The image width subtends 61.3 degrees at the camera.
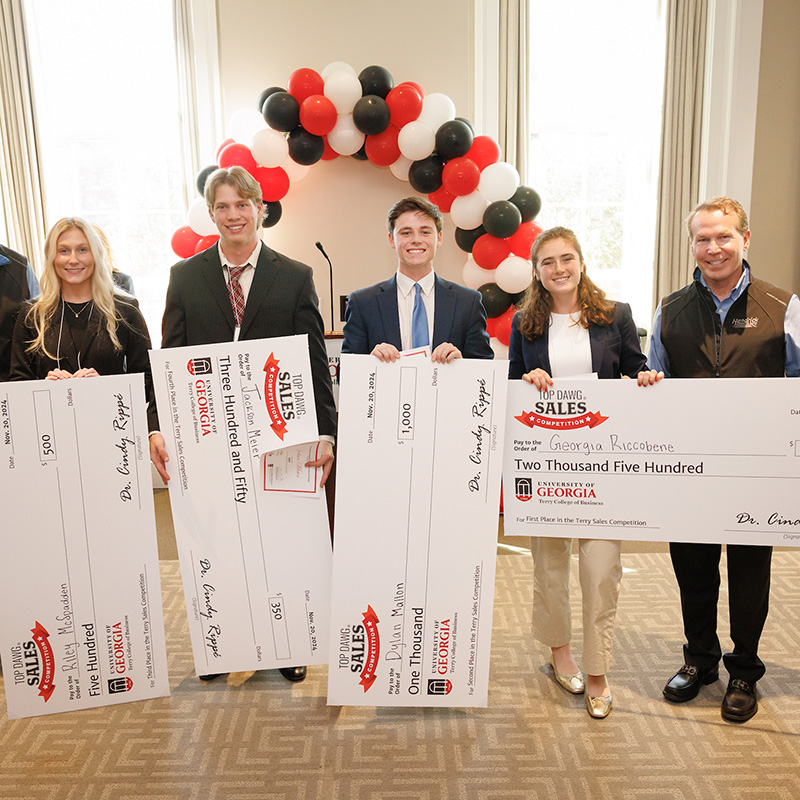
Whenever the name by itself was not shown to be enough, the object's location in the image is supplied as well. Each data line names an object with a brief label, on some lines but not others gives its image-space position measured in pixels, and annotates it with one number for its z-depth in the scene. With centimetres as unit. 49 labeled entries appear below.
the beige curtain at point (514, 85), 433
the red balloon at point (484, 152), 388
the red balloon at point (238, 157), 386
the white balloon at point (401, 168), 404
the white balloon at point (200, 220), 388
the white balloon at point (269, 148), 382
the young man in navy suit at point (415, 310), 223
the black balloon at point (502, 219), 378
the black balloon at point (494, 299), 388
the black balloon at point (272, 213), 402
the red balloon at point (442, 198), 398
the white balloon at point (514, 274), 379
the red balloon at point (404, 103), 379
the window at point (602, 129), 461
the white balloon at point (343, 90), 380
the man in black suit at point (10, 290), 258
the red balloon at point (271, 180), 390
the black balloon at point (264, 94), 395
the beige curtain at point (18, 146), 433
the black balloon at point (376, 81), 388
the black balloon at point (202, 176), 394
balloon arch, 380
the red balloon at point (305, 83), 383
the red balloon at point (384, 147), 393
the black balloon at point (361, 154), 415
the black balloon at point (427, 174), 392
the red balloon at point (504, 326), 389
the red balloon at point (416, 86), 387
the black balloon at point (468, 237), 400
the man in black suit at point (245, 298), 226
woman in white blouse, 215
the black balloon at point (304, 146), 386
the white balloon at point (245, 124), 400
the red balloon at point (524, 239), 386
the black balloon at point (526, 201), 391
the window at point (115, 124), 457
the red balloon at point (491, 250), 387
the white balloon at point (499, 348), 398
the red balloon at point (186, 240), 402
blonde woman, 231
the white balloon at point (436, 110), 383
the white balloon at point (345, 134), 390
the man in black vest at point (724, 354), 211
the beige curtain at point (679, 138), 437
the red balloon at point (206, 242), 385
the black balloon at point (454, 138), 378
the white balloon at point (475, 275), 397
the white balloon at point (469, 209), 388
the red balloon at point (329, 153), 412
